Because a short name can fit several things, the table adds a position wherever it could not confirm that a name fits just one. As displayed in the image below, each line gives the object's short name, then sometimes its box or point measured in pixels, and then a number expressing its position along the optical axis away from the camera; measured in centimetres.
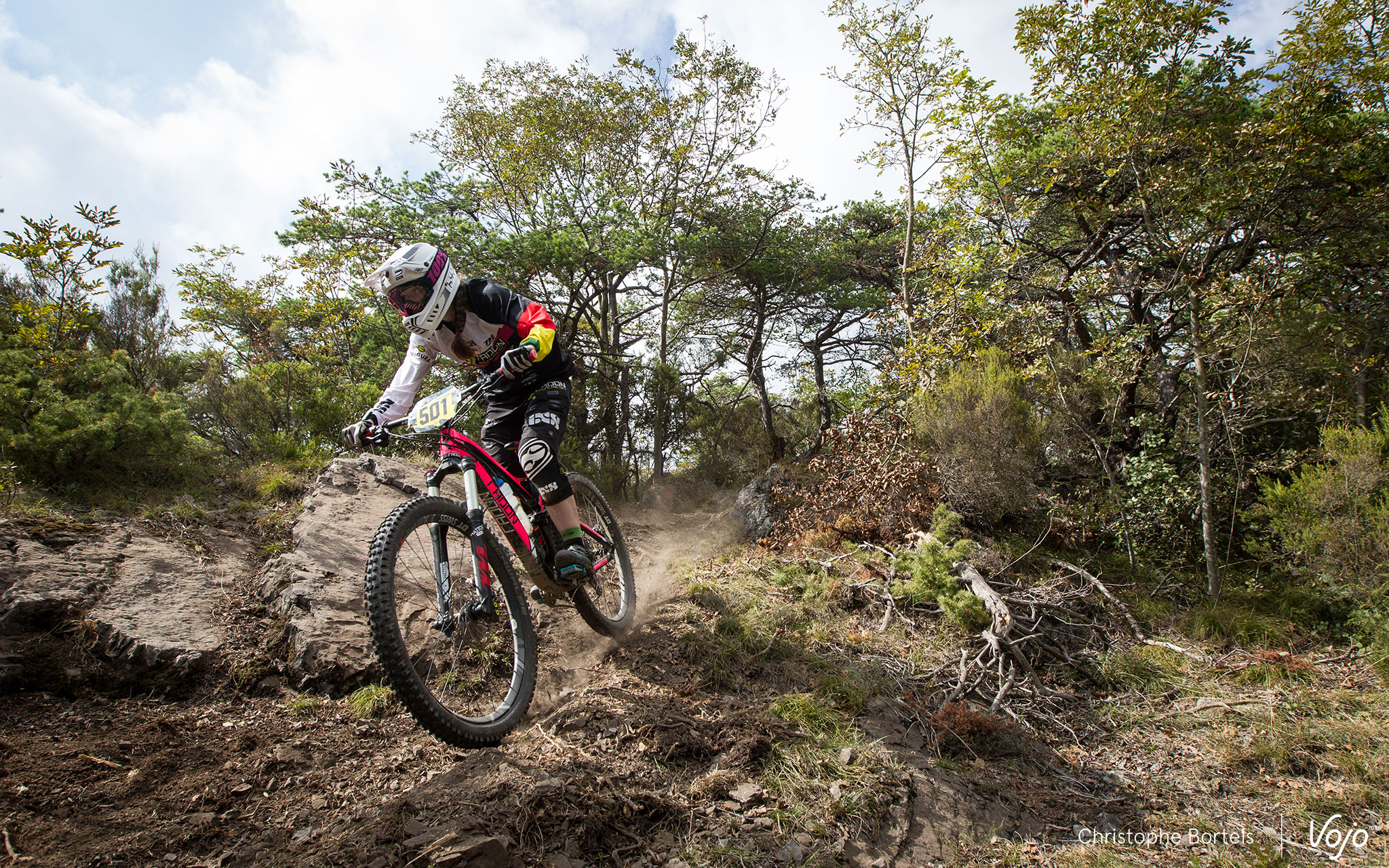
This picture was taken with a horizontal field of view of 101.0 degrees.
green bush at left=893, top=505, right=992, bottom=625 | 407
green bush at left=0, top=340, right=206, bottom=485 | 392
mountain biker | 277
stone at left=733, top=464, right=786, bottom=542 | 723
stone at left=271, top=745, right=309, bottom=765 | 215
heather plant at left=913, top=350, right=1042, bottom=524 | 558
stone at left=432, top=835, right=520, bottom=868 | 160
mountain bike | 209
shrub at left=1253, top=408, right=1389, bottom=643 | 433
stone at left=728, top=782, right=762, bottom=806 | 219
